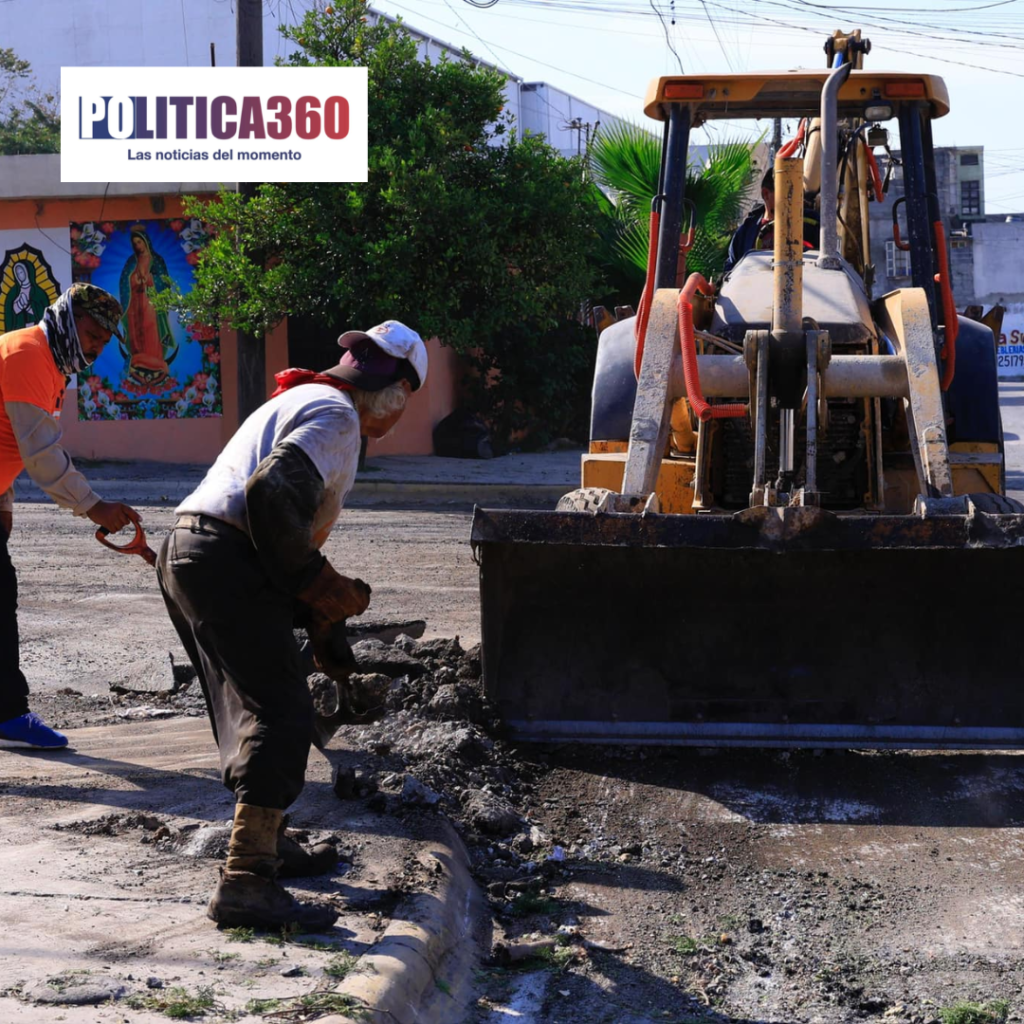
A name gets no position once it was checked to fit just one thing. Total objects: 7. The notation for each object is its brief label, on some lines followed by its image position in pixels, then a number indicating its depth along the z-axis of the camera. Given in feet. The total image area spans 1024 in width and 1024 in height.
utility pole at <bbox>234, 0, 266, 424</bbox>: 49.11
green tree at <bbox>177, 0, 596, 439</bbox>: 46.83
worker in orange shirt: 16.72
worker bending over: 11.34
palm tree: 53.47
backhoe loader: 16.57
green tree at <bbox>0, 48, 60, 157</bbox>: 110.11
